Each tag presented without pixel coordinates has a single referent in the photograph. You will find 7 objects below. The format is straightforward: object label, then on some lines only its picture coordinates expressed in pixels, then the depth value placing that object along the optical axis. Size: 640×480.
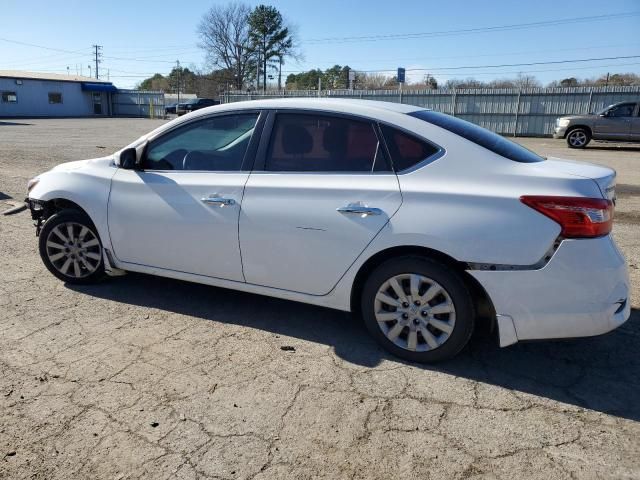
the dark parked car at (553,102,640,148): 18.47
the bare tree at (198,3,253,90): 69.00
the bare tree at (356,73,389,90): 64.38
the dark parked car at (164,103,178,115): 49.39
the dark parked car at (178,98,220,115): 41.87
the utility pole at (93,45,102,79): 91.61
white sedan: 2.79
